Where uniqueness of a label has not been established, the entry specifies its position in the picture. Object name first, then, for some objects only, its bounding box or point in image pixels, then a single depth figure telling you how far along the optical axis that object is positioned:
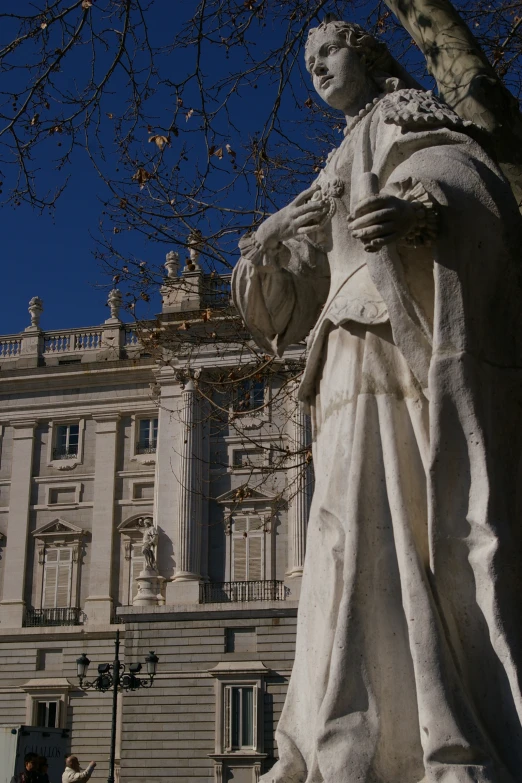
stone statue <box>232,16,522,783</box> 2.47
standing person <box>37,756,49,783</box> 10.08
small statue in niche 32.41
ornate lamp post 18.52
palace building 30.64
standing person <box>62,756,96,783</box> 12.82
